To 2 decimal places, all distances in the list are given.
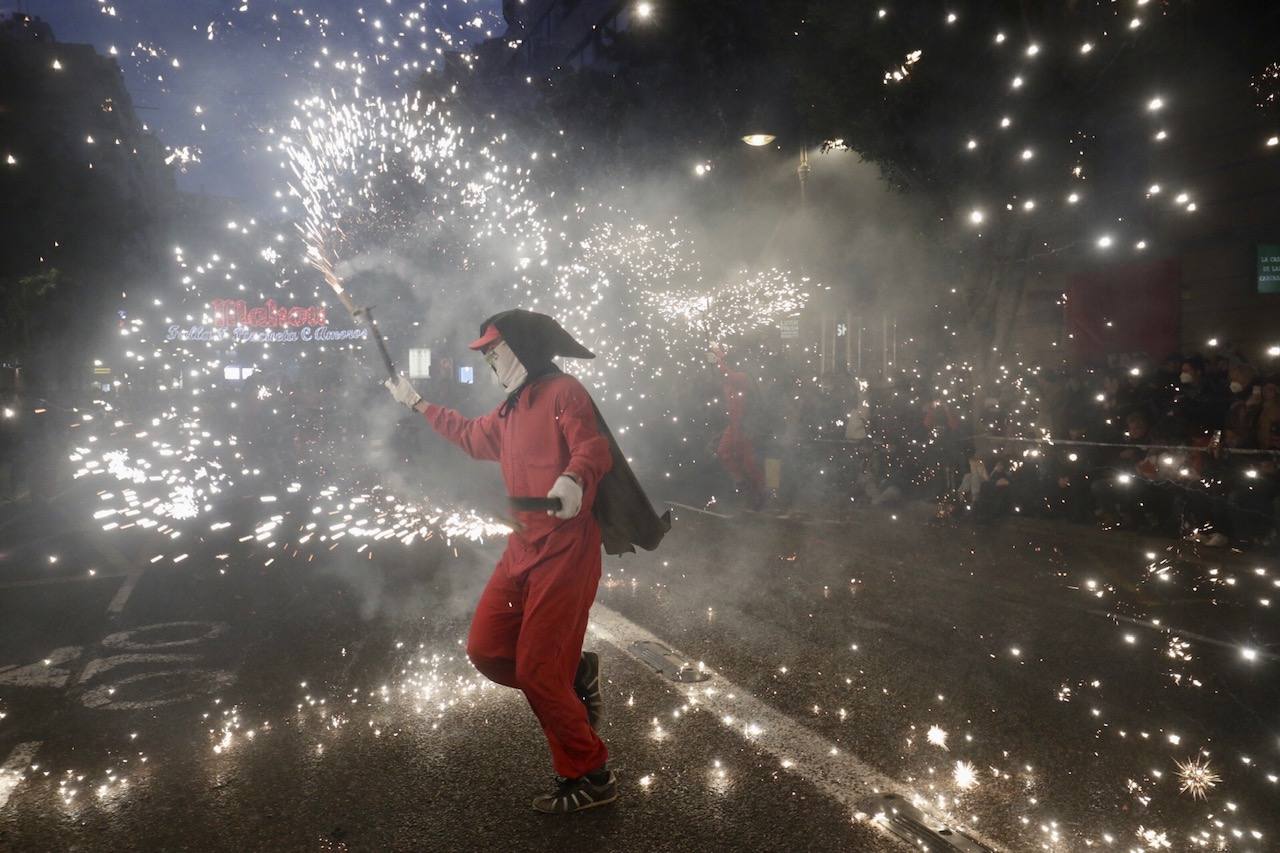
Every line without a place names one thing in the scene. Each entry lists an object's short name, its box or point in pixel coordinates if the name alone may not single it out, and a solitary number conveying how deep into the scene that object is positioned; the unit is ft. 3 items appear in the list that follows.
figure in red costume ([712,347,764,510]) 41.50
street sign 47.44
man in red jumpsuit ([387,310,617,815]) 12.11
